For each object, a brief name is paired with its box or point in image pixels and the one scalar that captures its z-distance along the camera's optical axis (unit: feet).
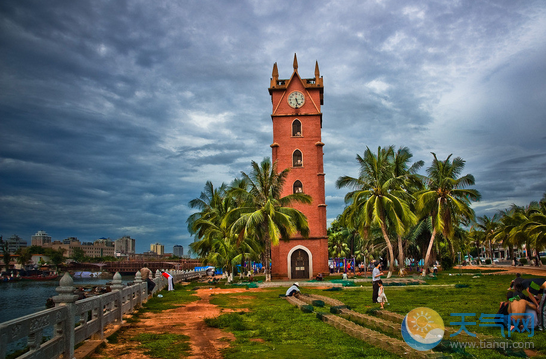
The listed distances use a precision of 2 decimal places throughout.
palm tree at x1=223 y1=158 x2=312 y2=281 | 91.66
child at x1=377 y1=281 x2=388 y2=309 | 45.22
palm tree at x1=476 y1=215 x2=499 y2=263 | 201.71
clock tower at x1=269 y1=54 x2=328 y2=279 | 114.52
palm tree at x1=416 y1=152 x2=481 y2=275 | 102.78
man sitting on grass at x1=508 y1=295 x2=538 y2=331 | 29.58
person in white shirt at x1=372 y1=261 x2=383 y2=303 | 48.83
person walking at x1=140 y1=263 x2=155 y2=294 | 66.63
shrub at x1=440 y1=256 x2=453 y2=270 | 150.20
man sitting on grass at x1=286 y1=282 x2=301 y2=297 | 61.26
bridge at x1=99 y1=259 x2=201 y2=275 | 426.10
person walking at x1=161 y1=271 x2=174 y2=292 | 86.09
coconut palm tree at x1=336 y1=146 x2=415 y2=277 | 101.40
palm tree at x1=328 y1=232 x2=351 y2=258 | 199.41
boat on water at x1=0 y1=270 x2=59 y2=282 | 246.88
